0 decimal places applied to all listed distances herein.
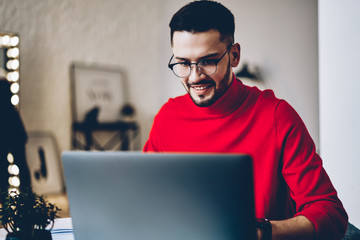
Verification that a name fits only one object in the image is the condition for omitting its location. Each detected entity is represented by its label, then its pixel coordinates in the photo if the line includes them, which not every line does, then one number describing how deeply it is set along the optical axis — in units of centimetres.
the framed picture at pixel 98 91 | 381
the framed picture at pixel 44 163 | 352
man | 114
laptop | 59
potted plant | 86
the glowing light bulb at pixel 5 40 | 327
